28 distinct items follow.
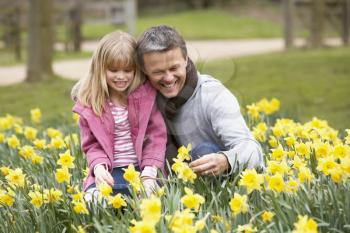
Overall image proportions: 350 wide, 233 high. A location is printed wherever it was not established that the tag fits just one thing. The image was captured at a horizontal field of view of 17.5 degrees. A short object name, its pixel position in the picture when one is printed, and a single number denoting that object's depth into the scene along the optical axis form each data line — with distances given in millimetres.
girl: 5861
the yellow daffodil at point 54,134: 8159
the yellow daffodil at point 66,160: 5595
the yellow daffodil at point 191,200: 4418
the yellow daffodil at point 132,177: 5052
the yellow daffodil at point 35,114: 9383
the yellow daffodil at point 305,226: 3849
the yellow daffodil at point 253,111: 7987
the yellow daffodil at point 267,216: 4422
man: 5645
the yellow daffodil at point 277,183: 4705
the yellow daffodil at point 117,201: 4850
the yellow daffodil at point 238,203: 4435
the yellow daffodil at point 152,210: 4013
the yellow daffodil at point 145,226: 3923
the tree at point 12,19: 27609
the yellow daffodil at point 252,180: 4708
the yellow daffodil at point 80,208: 4896
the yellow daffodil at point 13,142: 7758
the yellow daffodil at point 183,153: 5369
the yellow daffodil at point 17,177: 5696
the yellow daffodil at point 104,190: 4897
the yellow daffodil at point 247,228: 4230
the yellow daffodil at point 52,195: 5298
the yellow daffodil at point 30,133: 8203
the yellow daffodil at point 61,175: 5423
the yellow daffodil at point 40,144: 7414
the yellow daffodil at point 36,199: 5197
